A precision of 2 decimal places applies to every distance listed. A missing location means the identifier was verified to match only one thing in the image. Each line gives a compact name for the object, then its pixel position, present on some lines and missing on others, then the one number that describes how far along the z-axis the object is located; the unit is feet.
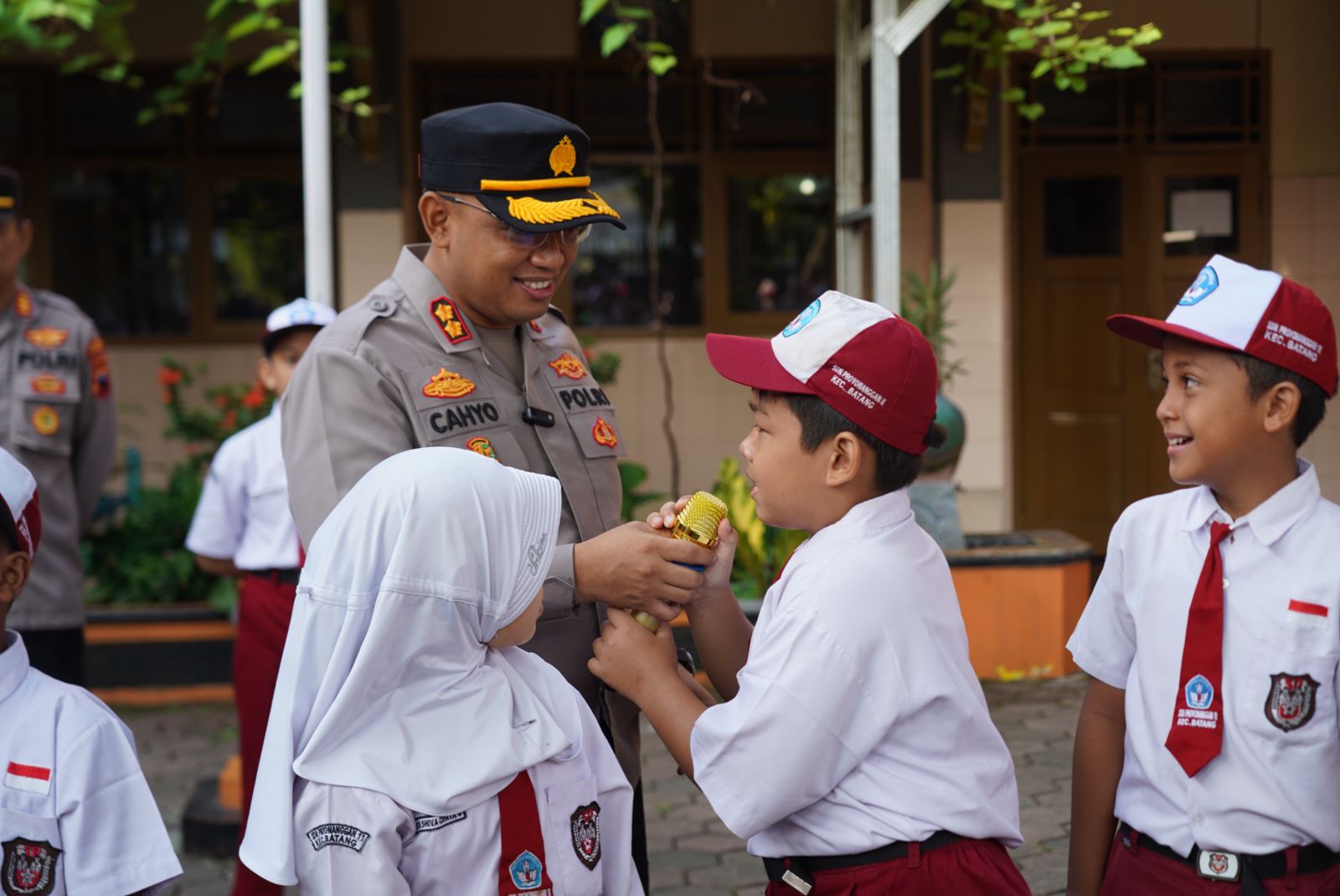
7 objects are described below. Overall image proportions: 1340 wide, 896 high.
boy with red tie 7.09
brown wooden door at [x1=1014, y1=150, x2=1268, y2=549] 27.32
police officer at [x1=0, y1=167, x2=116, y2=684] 13.43
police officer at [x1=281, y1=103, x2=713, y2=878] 7.72
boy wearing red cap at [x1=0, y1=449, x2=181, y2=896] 7.01
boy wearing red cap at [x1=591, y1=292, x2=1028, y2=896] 6.66
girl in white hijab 6.46
